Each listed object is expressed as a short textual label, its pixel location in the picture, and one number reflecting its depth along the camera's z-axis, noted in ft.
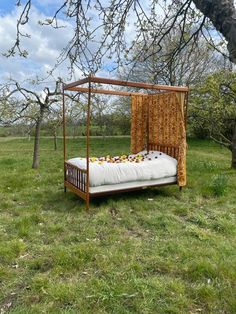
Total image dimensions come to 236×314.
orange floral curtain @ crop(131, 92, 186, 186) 20.18
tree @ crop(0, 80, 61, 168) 26.55
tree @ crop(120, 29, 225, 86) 49.01
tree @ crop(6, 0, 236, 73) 8.33
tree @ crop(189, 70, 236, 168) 25.88
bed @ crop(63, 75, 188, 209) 17.21
